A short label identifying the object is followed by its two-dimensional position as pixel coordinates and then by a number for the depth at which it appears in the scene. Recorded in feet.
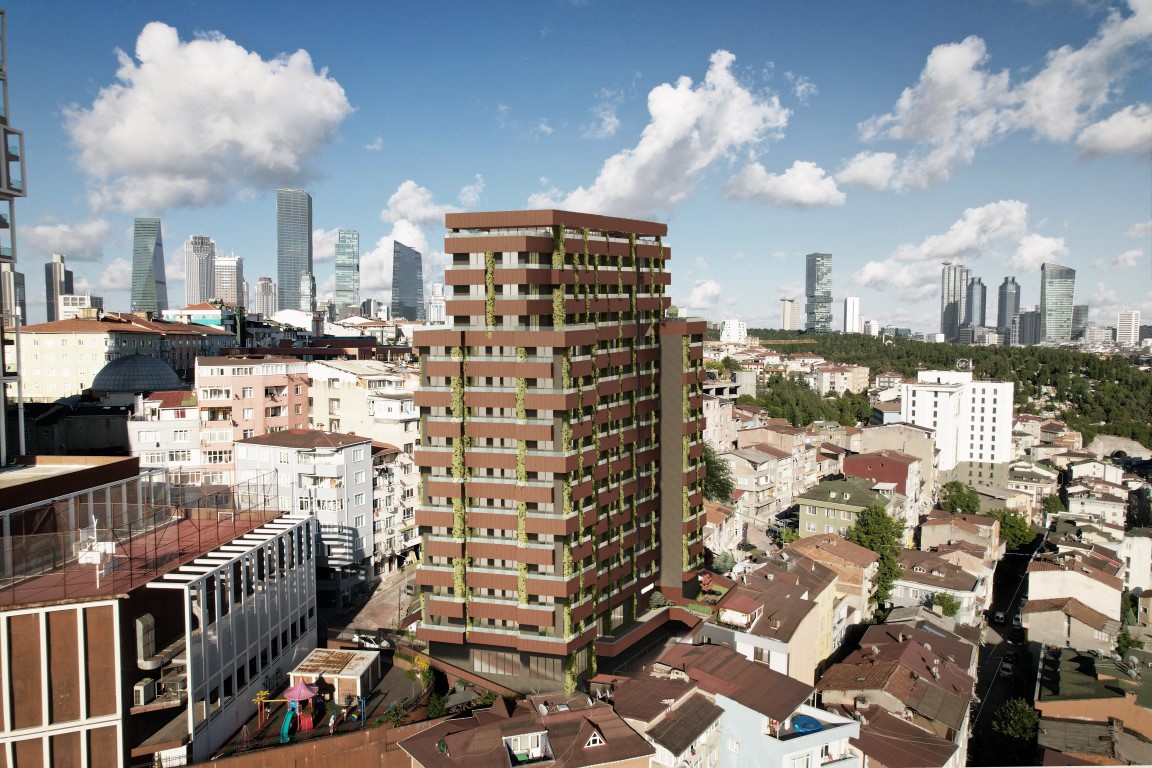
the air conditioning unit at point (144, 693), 88.12
